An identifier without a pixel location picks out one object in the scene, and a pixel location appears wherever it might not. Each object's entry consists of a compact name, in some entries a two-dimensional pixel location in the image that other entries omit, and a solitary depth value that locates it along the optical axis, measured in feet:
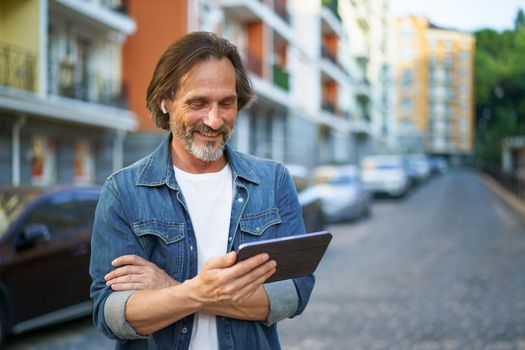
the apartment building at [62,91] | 49.34
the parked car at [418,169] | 127.98
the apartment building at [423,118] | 206.90
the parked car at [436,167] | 225.58
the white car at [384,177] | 93.40
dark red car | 19.49
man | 6.07
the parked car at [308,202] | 39.22
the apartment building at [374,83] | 113.09
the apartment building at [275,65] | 66.54
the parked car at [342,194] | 61.26
